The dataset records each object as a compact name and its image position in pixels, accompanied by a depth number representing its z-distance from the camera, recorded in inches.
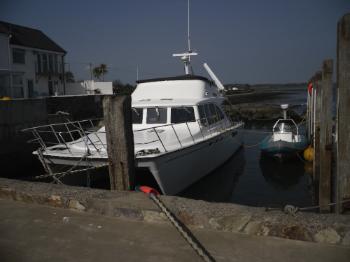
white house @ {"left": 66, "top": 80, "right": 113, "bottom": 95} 1124.8
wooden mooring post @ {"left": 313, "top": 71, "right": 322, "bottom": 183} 338.0
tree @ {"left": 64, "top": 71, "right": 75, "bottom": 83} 1239.3
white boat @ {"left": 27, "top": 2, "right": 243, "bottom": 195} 279.3
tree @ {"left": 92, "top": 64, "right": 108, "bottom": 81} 1943.2
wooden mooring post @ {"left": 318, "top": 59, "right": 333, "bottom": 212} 253.8
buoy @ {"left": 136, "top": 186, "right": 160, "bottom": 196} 175.2
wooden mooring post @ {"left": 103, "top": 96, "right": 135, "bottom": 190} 208.5
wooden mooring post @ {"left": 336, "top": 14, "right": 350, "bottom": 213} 165.0
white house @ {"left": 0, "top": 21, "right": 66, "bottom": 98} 911.7
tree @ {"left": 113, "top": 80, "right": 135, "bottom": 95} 1997.5
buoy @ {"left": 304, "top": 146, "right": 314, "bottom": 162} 462.6
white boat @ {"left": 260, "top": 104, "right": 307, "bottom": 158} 472.7
